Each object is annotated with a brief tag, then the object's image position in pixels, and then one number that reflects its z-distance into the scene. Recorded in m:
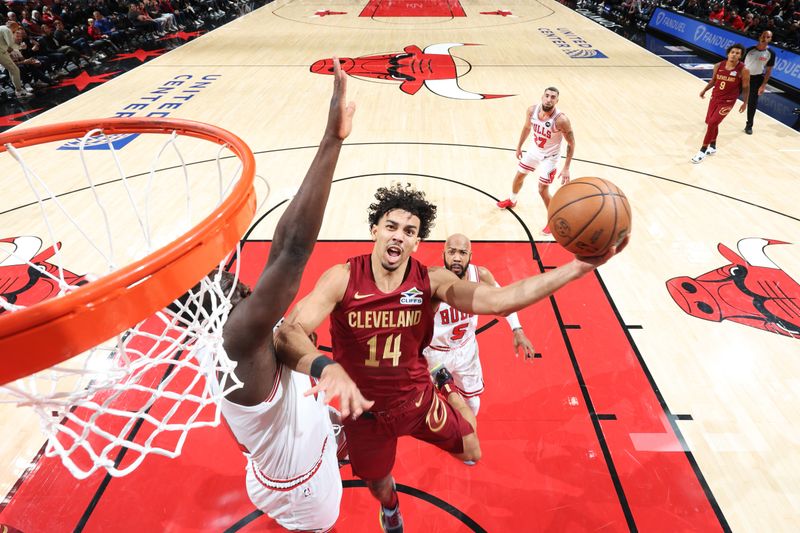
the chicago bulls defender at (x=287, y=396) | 1.54
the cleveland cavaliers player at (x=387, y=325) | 2.27
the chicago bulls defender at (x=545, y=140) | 4.97
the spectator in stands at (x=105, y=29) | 12.93
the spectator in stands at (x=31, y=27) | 11.49
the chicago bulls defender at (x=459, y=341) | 3.01
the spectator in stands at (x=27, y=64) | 9.95
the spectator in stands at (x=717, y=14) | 14.28
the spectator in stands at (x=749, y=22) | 12.66
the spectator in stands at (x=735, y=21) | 13.30
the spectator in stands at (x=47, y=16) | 12.47
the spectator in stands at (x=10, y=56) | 9.27
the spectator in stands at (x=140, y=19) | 13.90
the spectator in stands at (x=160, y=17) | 15.27
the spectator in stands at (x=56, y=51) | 10.73
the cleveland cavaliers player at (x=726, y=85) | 6.44
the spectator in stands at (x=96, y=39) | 12.59
